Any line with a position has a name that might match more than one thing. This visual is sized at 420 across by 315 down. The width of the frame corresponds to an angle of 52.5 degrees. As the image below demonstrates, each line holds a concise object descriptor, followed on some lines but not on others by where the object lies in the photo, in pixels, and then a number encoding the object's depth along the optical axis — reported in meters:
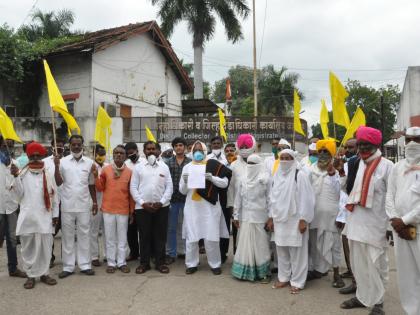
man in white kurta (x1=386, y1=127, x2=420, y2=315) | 3.79
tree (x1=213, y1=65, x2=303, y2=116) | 40.78
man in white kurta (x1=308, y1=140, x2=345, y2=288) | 5.29
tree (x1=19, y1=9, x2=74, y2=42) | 24.39
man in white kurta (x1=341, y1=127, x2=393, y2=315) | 4.21
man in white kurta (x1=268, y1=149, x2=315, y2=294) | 5.08
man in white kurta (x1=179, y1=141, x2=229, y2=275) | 5.89
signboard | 17.30
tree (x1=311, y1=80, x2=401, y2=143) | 36.34
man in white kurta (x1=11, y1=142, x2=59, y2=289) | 5.37
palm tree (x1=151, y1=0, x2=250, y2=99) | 24.69
